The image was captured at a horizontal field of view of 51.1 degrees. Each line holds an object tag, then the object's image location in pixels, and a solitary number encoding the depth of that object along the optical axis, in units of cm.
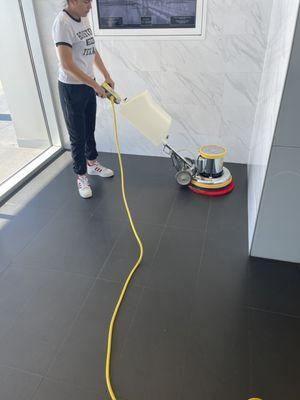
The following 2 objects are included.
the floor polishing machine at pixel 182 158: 204
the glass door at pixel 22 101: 258
